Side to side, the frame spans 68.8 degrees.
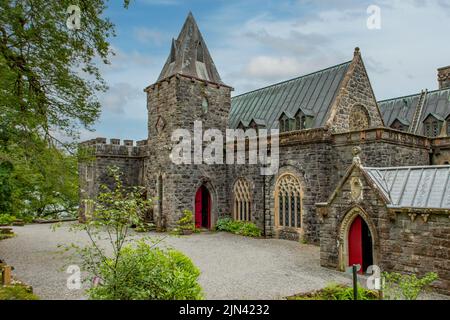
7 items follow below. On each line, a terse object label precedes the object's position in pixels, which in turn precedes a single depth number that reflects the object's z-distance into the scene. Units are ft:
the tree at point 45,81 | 31.40
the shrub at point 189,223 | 65.31
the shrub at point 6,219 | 78.52
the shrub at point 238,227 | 62.62
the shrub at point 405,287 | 22.20
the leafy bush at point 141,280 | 19.86
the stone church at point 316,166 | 31.53
